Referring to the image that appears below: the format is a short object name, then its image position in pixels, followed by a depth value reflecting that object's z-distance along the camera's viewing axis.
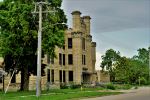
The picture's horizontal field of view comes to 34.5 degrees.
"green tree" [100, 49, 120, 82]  60.67
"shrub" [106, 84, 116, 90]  39.64
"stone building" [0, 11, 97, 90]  42.32
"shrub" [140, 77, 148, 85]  58.31
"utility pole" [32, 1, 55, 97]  21.47
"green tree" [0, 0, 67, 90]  26.32
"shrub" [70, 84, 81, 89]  38.32
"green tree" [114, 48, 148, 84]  53.78
